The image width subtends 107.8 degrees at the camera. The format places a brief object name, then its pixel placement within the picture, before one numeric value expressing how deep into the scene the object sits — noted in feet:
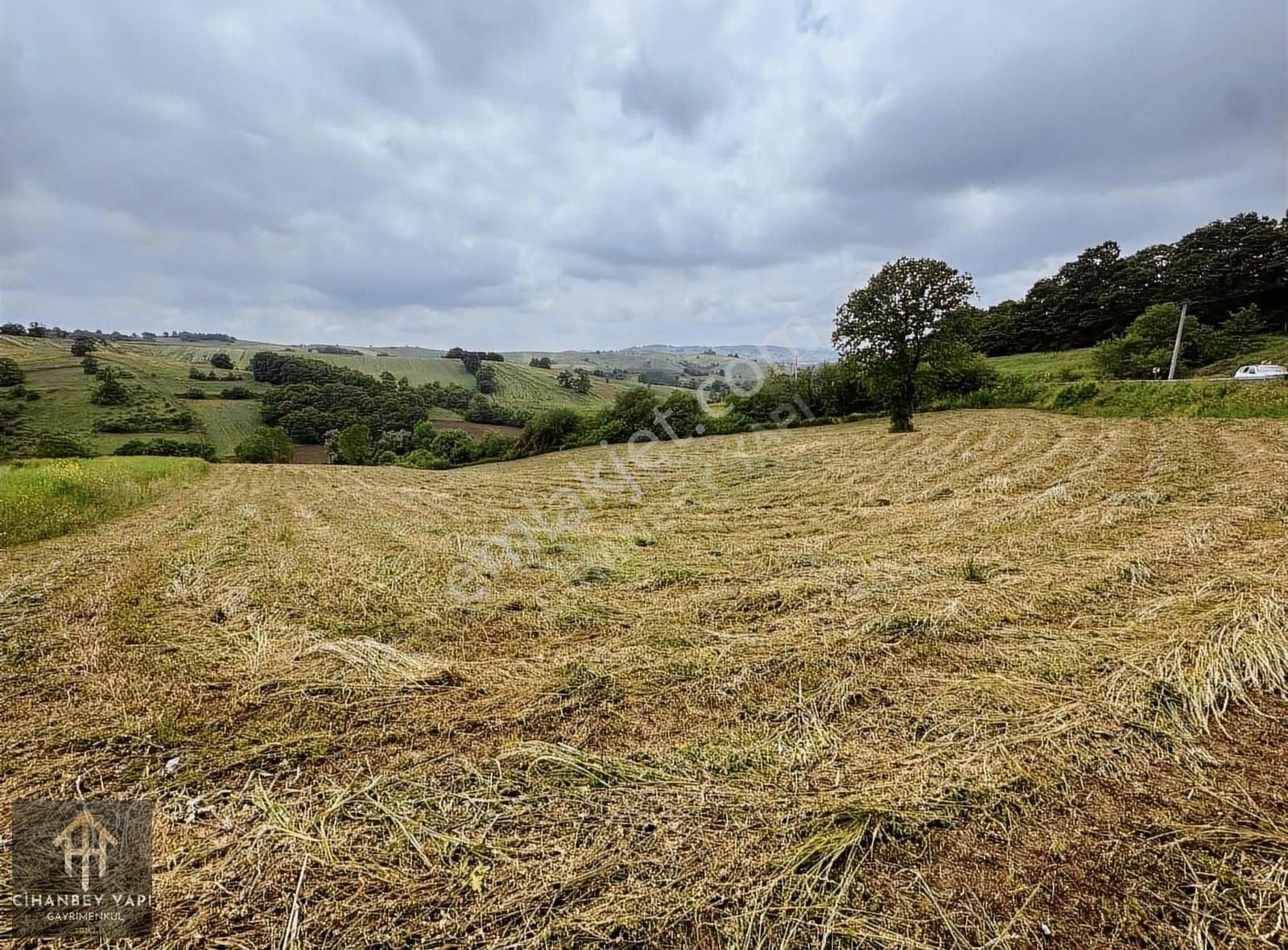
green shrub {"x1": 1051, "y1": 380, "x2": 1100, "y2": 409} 72.18
